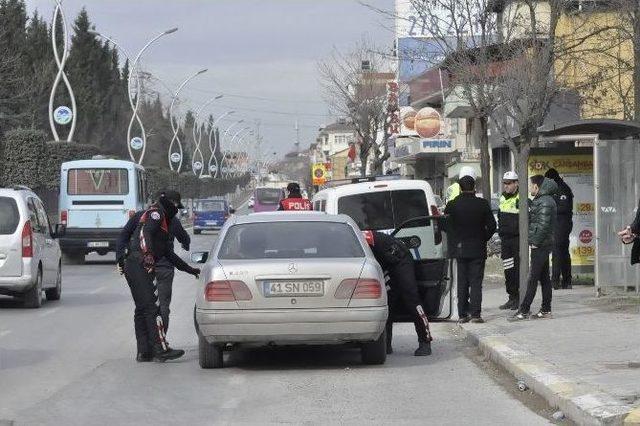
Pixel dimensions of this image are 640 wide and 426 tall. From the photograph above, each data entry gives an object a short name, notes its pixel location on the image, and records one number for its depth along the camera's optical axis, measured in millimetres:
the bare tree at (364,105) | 60062
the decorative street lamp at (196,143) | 121200
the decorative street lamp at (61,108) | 51438
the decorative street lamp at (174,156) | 103025
